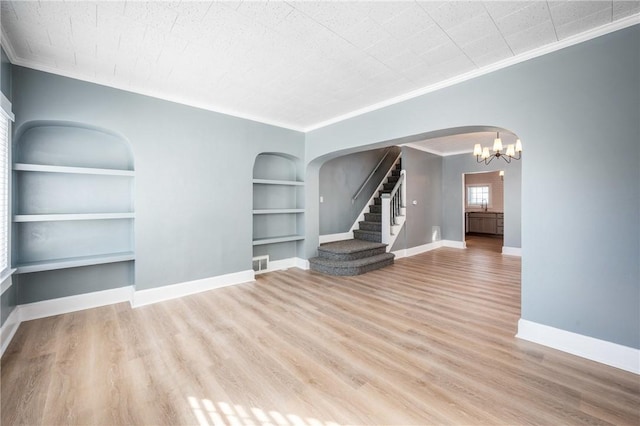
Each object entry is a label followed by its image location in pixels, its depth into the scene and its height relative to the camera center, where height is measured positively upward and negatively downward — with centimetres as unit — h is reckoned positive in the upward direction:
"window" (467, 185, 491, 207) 1130 +67
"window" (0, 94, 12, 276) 258 +26
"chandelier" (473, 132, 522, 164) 506 +127
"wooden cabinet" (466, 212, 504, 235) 1057 -49
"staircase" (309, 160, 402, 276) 511 -92
